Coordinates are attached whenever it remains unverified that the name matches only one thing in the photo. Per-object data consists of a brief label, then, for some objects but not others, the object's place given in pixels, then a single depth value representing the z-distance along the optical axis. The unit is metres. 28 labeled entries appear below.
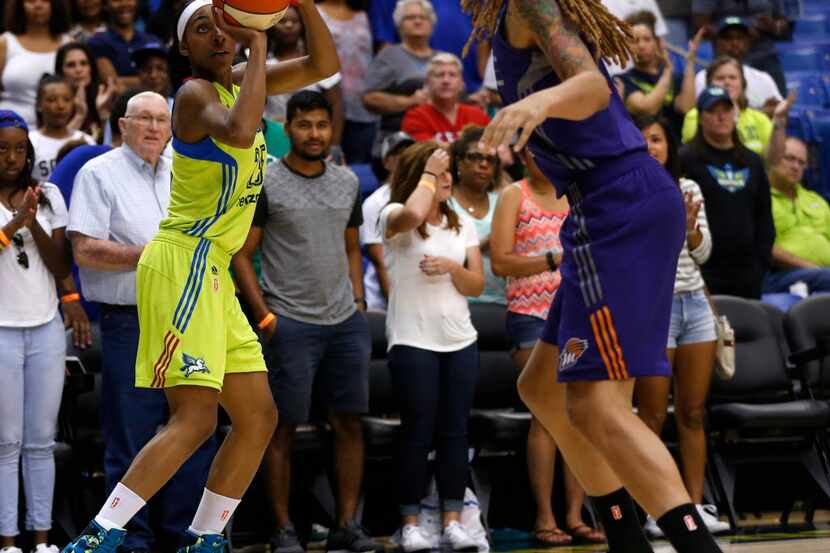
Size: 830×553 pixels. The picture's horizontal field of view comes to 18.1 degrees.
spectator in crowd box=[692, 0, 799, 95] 24.01
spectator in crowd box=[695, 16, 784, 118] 22.30
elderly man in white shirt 12.79
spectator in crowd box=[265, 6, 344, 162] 19.04
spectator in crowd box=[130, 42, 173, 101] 17.18
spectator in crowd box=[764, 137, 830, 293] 19.07
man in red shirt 18.27
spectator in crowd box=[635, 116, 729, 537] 14.51
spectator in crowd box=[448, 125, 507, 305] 15.50
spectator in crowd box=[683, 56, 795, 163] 20.05
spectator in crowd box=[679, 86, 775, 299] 17.15
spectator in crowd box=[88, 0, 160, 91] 19.21
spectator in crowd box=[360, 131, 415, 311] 16.26
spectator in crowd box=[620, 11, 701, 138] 19.96
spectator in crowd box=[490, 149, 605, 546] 14.20
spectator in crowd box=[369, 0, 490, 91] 22.24
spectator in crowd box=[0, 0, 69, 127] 18.67
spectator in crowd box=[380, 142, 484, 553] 13.77
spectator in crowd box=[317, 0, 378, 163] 20.89
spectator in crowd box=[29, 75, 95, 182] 15.98
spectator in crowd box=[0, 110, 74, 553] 12.52
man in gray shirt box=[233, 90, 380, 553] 13.42
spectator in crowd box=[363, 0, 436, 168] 19.47
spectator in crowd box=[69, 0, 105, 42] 20.37
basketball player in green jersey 9.37
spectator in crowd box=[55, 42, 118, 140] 17.58
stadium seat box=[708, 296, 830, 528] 15.23
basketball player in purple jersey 8.15
